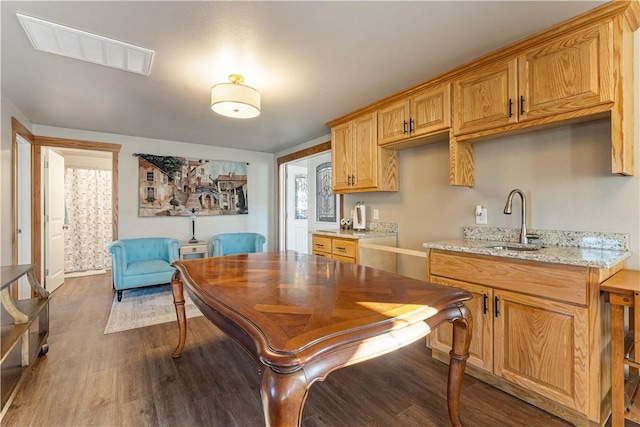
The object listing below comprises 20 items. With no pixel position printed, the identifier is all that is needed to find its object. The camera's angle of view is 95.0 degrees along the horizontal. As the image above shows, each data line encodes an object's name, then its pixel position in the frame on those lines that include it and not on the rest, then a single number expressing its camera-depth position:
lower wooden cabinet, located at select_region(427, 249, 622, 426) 1.48
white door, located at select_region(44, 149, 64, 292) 3.99
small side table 4.57
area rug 2.96
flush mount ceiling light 2.24
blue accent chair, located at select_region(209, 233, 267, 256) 4.68
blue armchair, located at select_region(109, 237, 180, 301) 3.65
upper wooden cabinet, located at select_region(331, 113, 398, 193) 3.11
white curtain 5.23
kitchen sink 1.99
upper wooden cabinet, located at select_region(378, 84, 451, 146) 2.42
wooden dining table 0.79
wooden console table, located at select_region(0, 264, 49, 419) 1.70
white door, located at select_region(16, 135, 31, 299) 3.57
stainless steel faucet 2.04
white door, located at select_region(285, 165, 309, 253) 5.73
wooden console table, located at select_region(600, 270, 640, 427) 1.35
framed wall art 4.59
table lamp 4.91
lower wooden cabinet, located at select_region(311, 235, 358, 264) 3.05
